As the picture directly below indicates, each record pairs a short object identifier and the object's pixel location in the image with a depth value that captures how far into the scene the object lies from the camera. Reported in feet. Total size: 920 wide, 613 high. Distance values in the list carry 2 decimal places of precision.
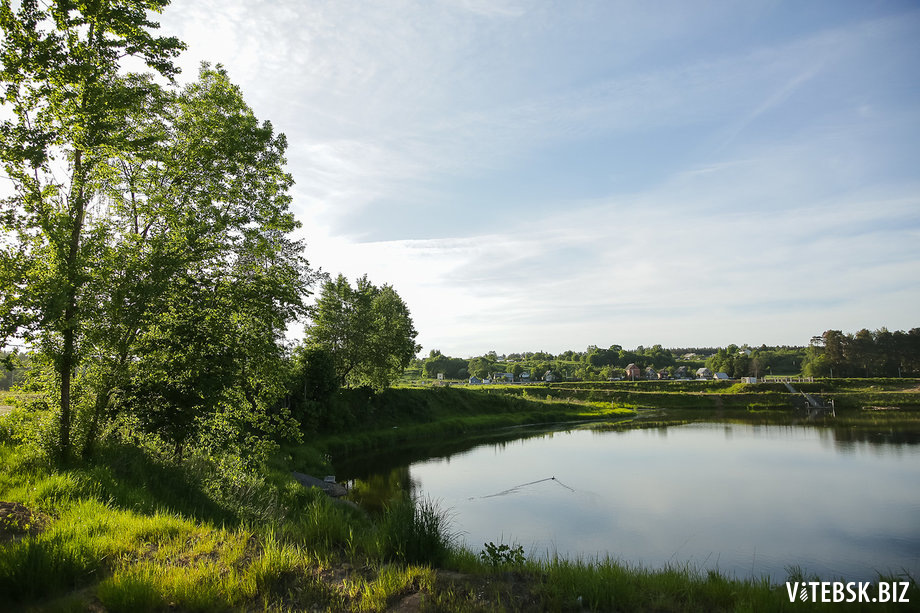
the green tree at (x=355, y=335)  132.36
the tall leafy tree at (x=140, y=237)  29.91
